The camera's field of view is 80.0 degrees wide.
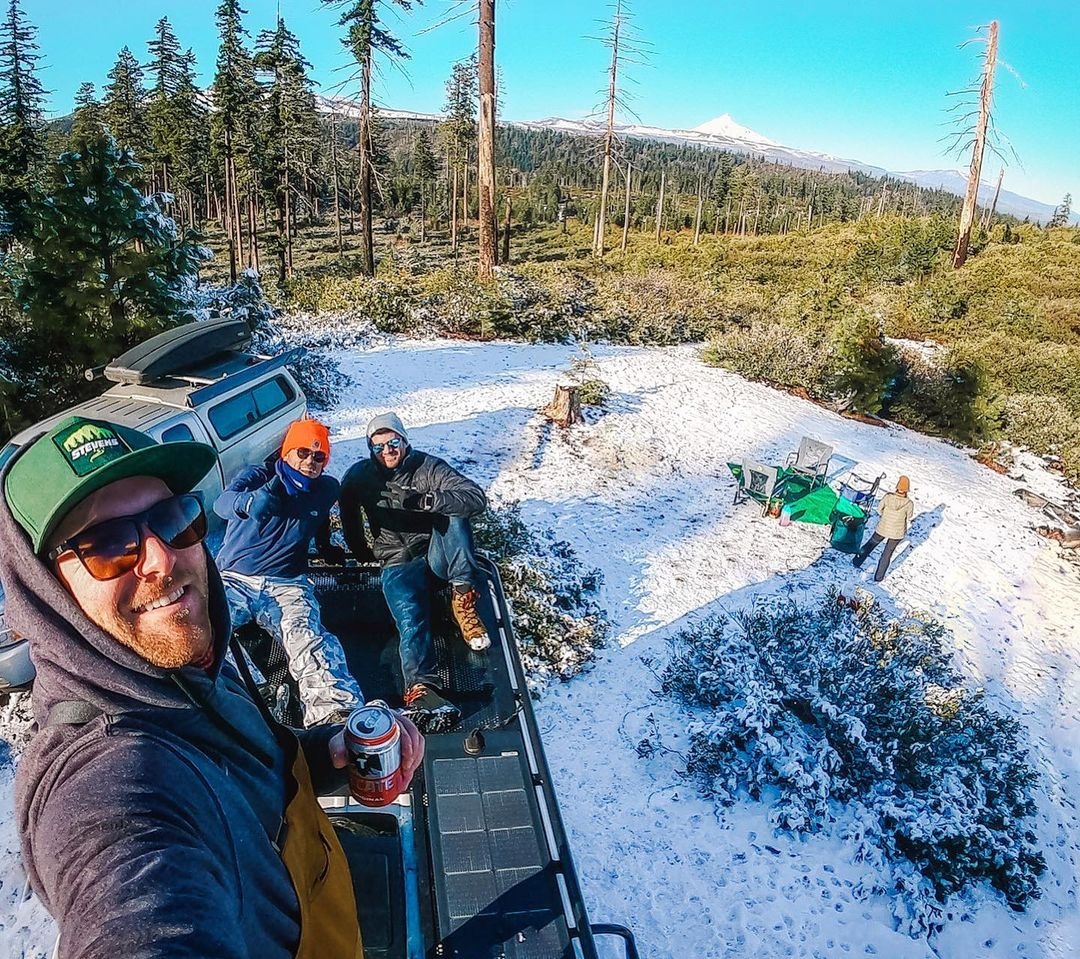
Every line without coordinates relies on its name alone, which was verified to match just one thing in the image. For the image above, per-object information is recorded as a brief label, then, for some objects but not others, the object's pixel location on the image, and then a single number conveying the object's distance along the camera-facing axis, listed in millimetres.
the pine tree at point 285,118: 27312
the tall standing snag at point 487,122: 15625
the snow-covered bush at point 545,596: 5953
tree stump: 10086
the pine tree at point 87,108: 29872
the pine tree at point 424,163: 52156
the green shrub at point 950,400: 12555
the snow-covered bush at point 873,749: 4539
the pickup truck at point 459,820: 2623
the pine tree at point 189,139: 33031
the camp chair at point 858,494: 8422
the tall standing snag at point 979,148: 21938
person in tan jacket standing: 7371
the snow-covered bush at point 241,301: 12219
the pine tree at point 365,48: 21375
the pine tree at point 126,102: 34531
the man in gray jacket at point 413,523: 4422
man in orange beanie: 3879
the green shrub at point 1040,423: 12008
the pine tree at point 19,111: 28703
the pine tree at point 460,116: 42000
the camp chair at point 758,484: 8672
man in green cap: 1014
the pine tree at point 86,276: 8273
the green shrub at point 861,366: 12922
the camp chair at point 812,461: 9094
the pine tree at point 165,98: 32438
